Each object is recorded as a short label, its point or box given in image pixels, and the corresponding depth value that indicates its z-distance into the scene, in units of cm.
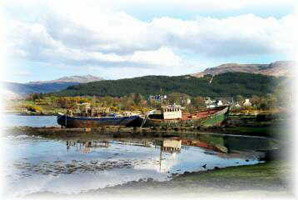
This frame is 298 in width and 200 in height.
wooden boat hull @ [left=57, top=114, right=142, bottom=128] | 7219
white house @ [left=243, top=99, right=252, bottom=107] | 12150
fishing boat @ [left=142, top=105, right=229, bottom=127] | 6919
